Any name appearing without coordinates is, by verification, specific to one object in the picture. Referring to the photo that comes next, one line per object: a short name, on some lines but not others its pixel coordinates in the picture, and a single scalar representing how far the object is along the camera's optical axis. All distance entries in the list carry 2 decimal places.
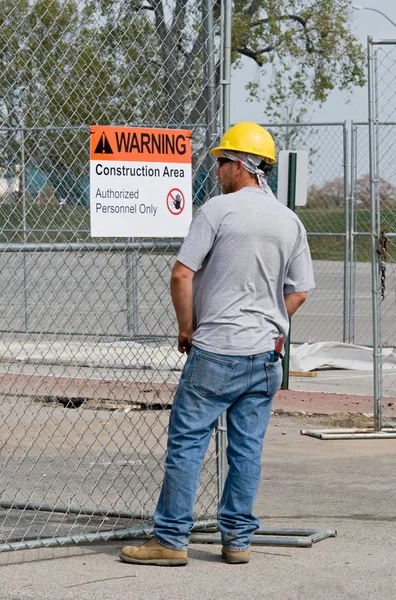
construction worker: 9.81
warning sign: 10.60
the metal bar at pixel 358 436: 16.56
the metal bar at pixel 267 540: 10.93
